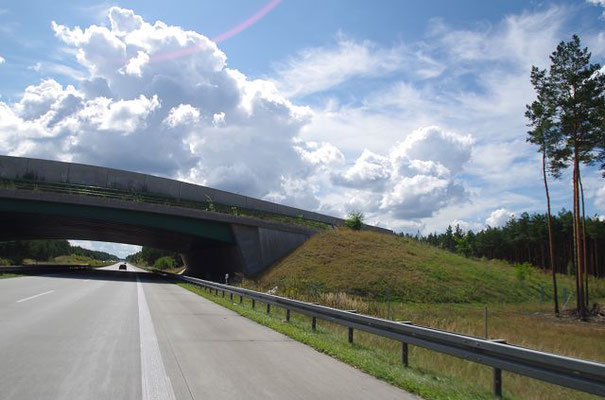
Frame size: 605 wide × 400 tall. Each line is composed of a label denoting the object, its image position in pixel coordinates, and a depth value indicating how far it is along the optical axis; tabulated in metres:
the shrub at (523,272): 40.89
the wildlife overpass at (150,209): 37.22
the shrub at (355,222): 48.19
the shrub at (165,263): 106.50
